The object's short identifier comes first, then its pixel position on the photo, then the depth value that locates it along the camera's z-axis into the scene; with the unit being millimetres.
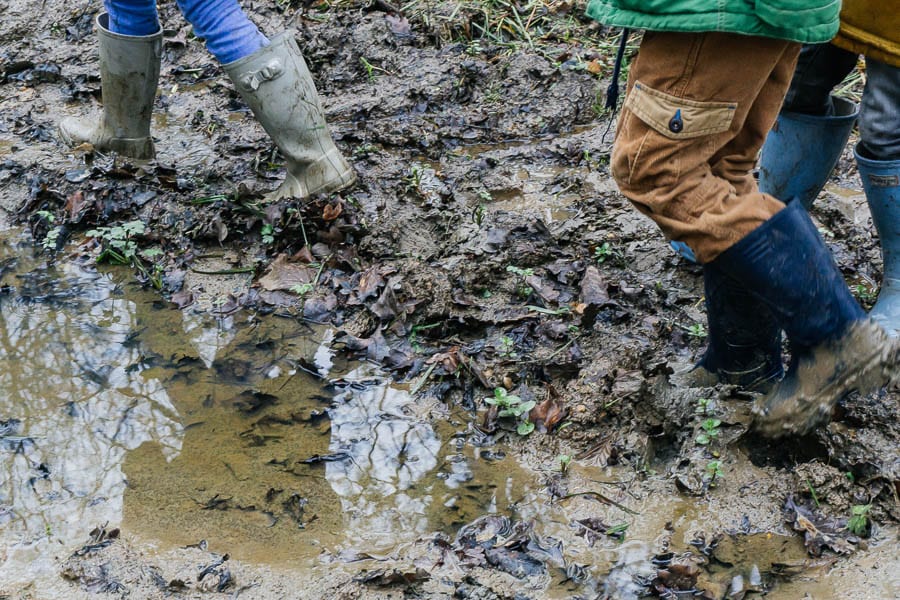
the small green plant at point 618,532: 2176
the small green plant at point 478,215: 3616
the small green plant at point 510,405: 2623
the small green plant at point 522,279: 3203
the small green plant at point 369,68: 4934
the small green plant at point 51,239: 3623
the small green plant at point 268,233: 3566
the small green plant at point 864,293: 3061
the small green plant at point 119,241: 3529
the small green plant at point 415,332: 3039
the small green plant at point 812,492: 2197
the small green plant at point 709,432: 2361
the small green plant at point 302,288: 3297
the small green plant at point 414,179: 3861
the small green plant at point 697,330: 2883
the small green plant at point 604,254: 3375
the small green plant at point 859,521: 2117
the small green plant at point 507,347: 2914
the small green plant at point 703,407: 2416
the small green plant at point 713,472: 2287
